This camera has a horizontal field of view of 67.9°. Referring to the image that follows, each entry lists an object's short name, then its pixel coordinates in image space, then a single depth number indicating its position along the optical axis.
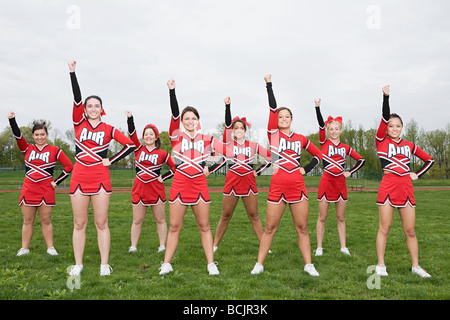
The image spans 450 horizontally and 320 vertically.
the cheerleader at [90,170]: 5.07
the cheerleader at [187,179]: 5.16
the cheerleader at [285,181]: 5.12
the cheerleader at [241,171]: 6.21
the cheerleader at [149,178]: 6.68
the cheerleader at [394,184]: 5.20
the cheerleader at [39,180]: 6.30
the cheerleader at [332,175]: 6.53
